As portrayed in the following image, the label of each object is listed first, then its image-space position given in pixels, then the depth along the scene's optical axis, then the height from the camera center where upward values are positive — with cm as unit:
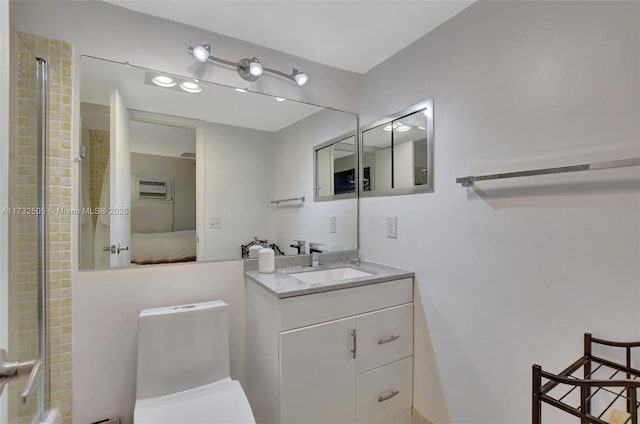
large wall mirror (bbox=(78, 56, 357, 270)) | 143 +24
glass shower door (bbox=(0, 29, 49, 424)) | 106 -3
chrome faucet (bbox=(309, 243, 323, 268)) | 201 -30
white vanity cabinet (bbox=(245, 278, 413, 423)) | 135 -75
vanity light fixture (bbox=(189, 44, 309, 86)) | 156 +87
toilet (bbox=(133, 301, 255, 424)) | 121 -76
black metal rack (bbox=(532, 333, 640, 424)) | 81 -57
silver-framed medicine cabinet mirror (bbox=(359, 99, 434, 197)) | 169 +38
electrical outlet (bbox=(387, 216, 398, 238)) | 188 -11
